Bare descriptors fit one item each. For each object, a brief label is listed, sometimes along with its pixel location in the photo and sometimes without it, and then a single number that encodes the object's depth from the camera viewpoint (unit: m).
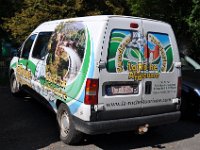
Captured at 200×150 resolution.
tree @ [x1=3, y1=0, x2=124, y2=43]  12.99
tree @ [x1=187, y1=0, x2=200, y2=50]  12.78
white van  5.17
